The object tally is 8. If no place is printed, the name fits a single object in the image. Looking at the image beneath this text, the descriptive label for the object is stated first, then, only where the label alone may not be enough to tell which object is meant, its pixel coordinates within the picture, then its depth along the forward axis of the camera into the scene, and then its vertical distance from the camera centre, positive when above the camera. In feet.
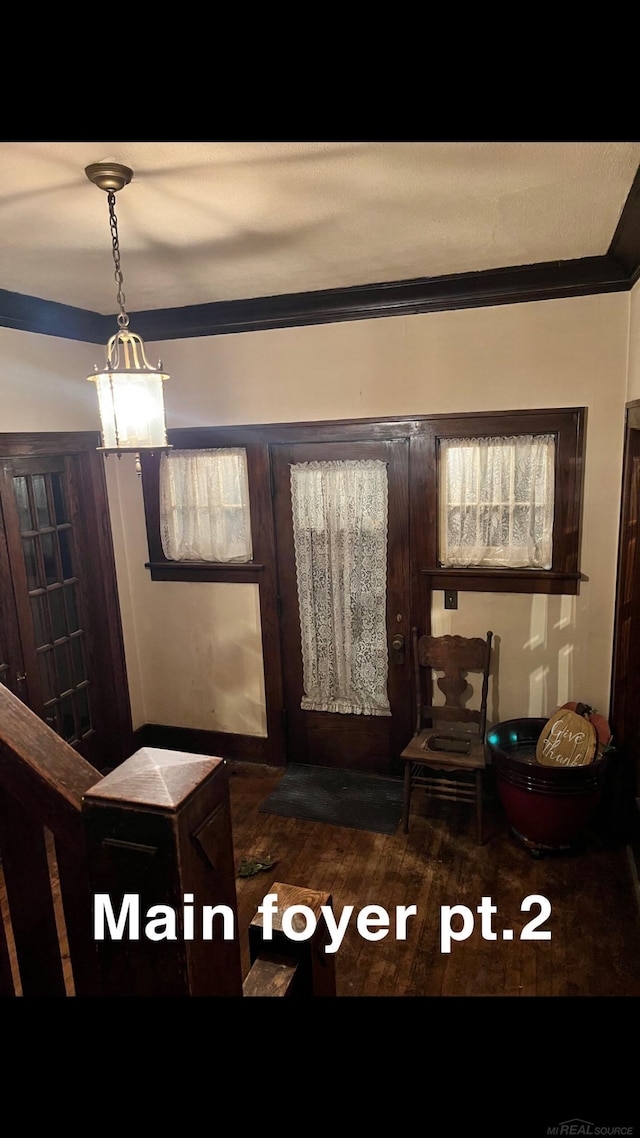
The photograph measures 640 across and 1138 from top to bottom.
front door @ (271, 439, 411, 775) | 11.41 -3.16
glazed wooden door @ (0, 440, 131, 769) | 10.62 -2.43
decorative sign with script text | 9.71 -4.50
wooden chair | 10.54 -4.62
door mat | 11.05 -6.16
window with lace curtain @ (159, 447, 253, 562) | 12.30 -0.76
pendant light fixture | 7.08 +0.75
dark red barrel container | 9.21 -5.07
